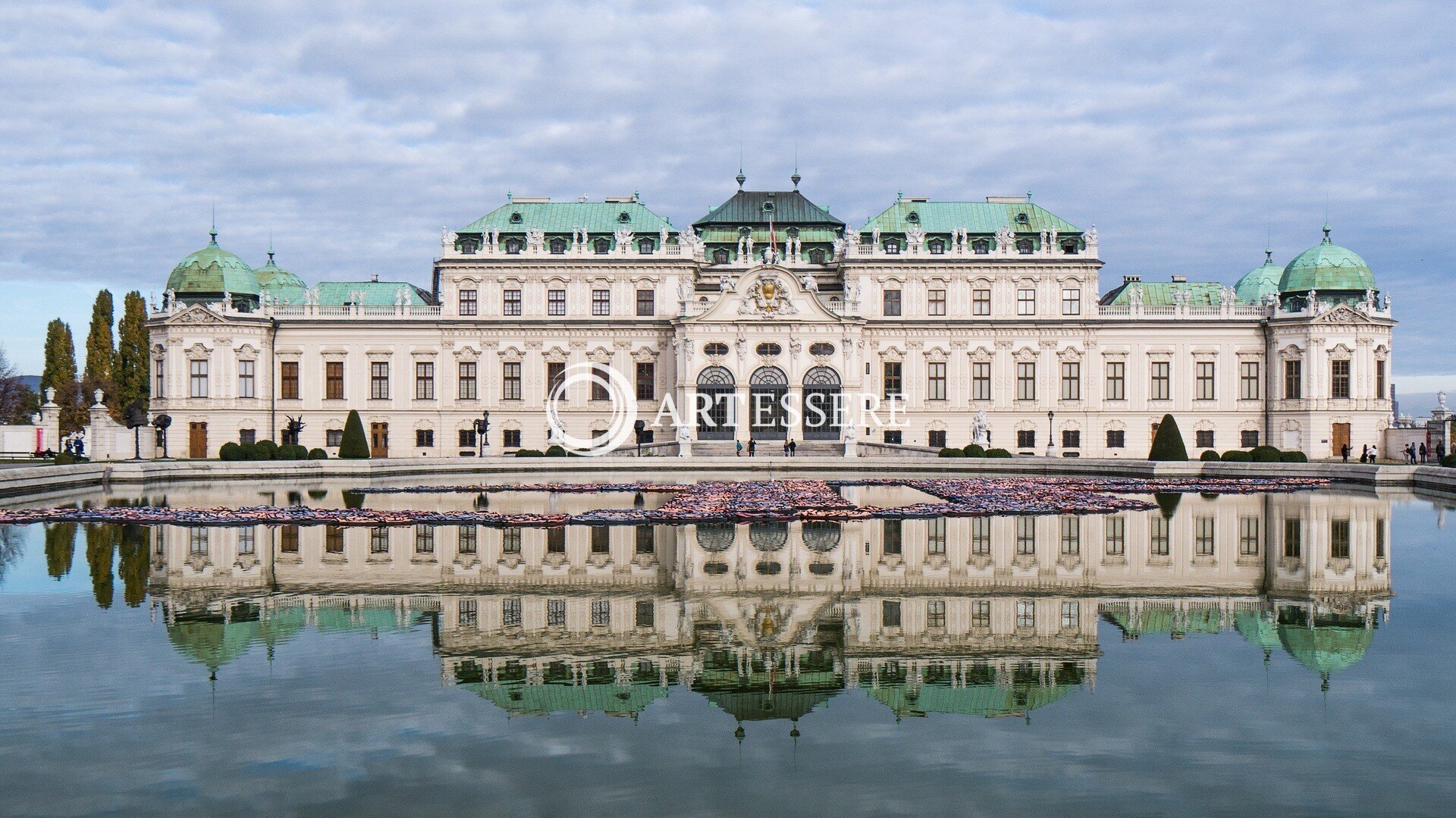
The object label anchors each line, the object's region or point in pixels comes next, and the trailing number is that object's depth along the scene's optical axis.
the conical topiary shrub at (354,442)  57.50
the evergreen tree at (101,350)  81.81
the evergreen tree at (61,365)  83.56
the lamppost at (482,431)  63.41
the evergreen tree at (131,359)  82.38
